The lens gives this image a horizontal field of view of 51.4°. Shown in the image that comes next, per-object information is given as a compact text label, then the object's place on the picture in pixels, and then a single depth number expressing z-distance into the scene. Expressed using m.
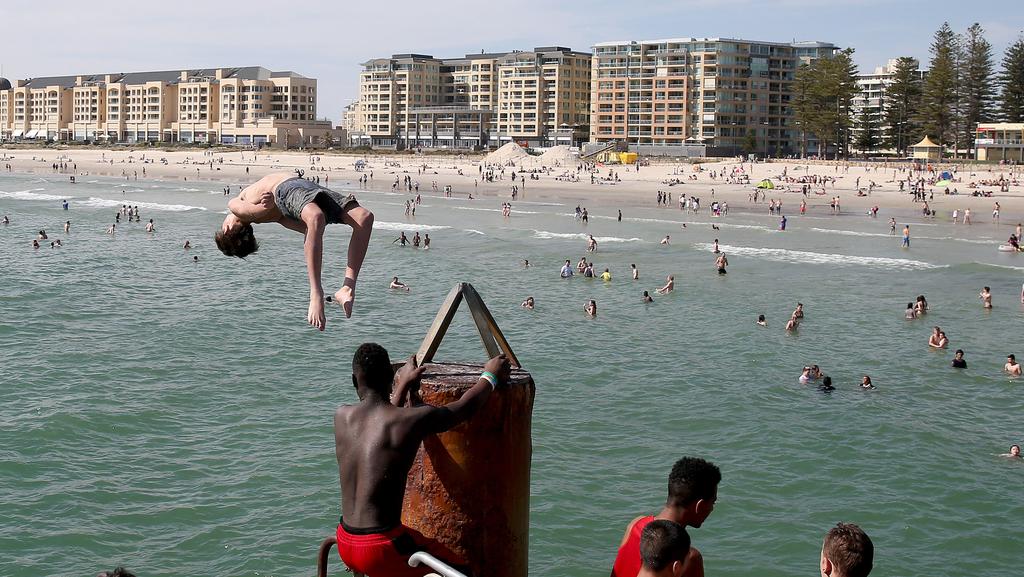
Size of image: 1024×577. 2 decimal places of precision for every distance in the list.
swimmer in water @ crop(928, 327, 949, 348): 25.42
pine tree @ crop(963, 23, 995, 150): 92.38
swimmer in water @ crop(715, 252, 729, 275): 38.84
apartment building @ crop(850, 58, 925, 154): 102.41
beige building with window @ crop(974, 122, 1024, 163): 86.67
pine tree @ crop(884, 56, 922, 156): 94.88
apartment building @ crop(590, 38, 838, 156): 130.00
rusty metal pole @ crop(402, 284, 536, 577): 4.20
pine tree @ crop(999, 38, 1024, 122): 93.12
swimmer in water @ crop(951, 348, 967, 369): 23.25
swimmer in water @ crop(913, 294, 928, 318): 30.17
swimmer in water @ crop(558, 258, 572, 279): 37.72
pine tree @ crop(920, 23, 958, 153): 89.88
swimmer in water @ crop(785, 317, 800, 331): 27.78
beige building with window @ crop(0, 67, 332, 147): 160.88
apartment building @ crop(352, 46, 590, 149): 147.75
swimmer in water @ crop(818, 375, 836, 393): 20.81
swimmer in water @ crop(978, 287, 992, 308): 32.03
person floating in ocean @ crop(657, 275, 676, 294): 34.28
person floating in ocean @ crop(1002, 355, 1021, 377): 22.56
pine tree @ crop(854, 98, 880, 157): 99.88
